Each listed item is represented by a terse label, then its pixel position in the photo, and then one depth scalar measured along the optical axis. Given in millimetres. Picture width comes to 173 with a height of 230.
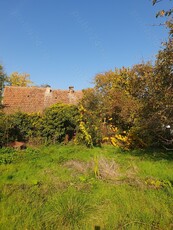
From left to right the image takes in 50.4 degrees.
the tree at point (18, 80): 46156
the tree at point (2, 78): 32275
